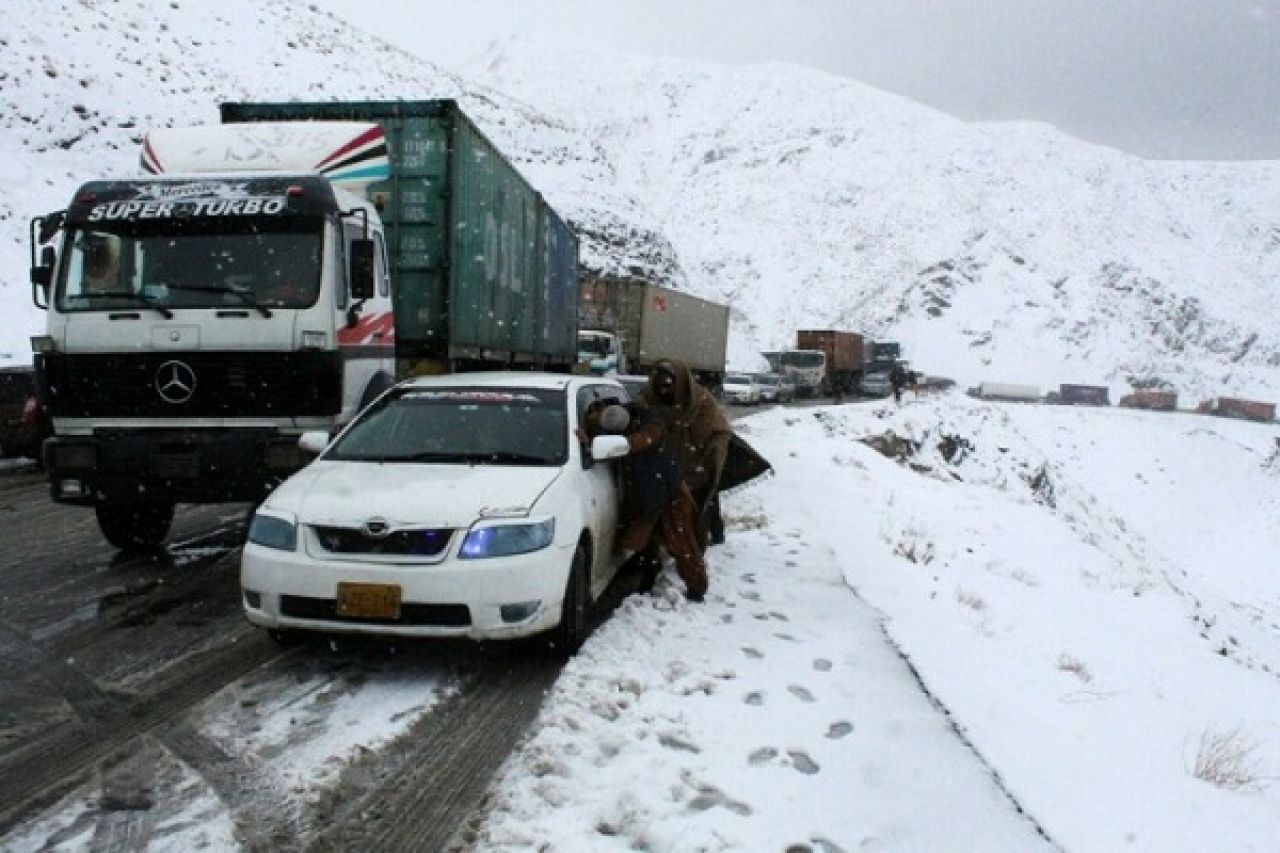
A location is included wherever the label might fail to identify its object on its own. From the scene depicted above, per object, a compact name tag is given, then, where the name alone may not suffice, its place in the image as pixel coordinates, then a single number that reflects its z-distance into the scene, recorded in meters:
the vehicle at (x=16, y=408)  12.31
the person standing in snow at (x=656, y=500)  6.04
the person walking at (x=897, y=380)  33.59
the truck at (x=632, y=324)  24.86
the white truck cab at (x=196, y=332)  6.46
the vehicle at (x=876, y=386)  49.78
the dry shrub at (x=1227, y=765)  4.34
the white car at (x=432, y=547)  4.46
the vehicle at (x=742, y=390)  34.66
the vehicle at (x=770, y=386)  37.47
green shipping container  9.09
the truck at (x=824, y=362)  42.50
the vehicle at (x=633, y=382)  11.41
